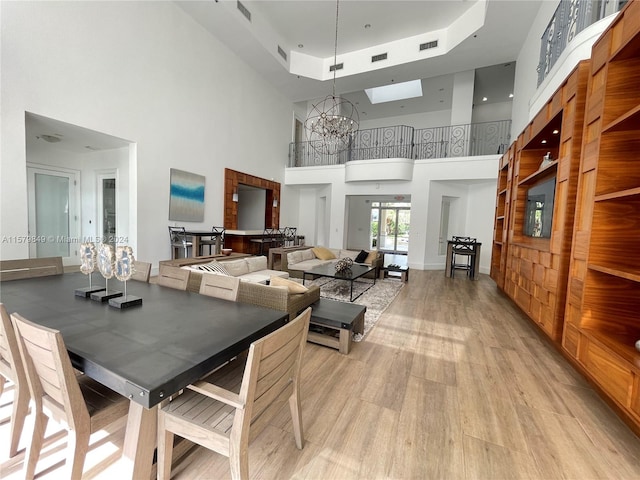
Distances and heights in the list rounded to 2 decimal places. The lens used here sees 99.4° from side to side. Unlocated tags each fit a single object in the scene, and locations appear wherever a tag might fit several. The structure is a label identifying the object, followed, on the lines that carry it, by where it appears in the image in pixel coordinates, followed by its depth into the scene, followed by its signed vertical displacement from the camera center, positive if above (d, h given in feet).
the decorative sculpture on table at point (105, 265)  5.72 -1.10
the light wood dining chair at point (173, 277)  7.29 -1.66
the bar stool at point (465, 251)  21.88 -1.82
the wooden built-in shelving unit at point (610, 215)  6.14 +0.49
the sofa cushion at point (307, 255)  19.90 -2.44
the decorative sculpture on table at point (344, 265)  16.02 -2.45
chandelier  17.61 +6.44
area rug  12.17 -4.06
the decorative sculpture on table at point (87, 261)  5.95 -1.08
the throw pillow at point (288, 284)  9.04 -2.11
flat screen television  10.20 +0.97
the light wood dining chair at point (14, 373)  3.92 -2.67
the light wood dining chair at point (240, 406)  3.37 -2.70
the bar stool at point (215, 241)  20.40 -1.76
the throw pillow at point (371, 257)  20.68 -2.45
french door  38.27 -0.11
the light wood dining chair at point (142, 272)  7.73 -1.62
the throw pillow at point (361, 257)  21.06 -2.52
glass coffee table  14.64 -2.82
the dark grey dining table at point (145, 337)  3.31 -1.87
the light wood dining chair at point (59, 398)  3.28 -2.61
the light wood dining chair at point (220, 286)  6.50 -1.65
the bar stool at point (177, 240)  18.97 -1.62
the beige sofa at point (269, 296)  7.65 -2.23
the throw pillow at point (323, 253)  21.15 -2.38
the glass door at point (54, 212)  17.30 -0.06
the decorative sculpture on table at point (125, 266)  5.56 -1.07
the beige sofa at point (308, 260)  18.09 -2.77
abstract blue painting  19.01 +1.51
